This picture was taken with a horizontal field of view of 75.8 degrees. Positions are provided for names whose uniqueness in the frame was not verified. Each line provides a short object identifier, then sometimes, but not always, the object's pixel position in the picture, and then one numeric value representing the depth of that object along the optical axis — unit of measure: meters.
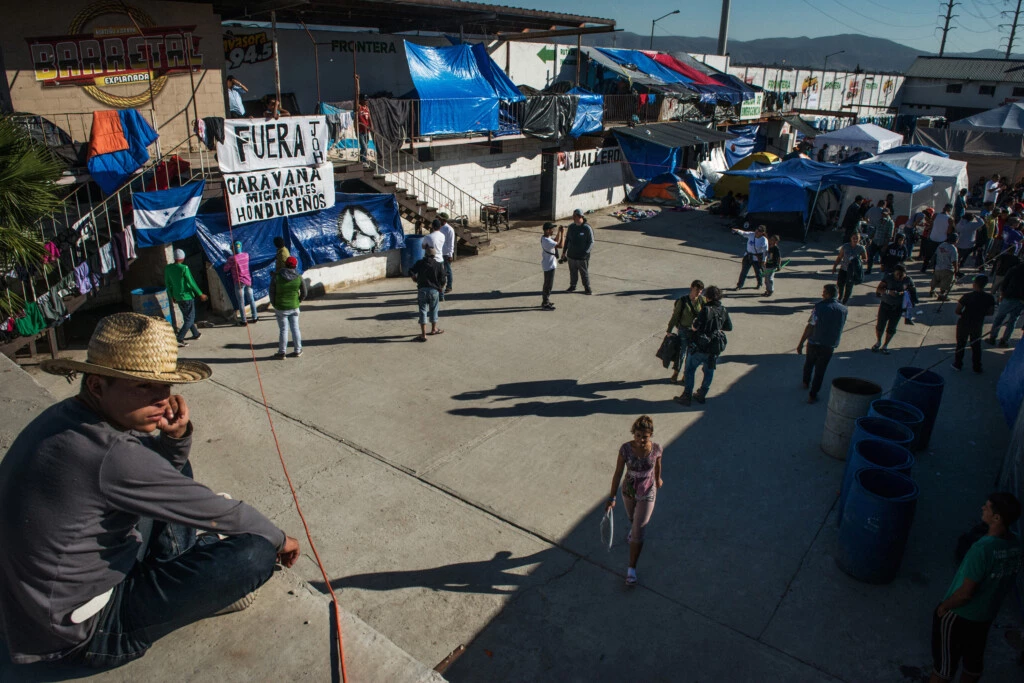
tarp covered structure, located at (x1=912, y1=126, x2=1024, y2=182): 28.75
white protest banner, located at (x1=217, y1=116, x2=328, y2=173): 11.43
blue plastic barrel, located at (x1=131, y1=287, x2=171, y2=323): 10.64
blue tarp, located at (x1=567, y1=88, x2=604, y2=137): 21.89
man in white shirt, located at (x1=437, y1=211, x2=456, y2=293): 12.98
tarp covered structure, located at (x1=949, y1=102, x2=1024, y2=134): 29.77
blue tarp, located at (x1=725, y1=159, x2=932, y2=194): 17.67
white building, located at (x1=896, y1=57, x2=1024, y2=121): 50.94
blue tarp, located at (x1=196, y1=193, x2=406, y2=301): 11.53
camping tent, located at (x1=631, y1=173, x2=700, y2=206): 24.22
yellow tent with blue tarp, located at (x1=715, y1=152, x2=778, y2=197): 23.59
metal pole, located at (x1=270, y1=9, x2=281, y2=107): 13.07
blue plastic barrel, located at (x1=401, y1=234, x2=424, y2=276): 14.76
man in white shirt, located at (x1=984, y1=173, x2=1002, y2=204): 23.80
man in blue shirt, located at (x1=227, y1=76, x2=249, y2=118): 13.93
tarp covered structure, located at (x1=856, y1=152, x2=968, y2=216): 19.70
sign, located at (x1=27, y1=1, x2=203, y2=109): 11.84
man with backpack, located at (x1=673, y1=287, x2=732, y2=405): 8.31
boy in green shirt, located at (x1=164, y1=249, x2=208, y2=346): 10.21
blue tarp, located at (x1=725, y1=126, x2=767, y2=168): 30.23
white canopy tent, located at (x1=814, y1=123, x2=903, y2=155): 25.81
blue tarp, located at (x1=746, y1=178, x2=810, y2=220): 19.38
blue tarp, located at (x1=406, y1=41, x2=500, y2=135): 16.88
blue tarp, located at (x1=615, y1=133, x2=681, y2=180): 24.31
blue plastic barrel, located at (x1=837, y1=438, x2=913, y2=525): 5.90
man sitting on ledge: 2.19
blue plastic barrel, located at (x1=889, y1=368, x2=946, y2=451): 7.62
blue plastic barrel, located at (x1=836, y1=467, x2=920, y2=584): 5.30
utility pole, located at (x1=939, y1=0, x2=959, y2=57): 87.89
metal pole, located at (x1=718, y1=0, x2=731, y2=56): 43.26
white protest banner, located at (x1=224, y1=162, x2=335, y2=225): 11.70
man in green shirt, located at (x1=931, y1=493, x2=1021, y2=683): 4.05
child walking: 13.71
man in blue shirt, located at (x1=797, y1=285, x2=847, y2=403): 8.39
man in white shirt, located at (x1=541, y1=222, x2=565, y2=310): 12.49
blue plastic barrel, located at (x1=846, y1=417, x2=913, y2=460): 6.34
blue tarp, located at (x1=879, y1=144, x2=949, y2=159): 21.74
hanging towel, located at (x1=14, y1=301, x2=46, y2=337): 9.31
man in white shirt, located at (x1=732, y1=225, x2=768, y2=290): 13.84
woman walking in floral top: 5.31
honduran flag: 10.37
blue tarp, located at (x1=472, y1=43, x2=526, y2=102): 18.97
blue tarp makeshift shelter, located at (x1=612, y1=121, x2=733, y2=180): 24.09
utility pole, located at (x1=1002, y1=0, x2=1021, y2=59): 85.94
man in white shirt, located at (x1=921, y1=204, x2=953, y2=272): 15.39
